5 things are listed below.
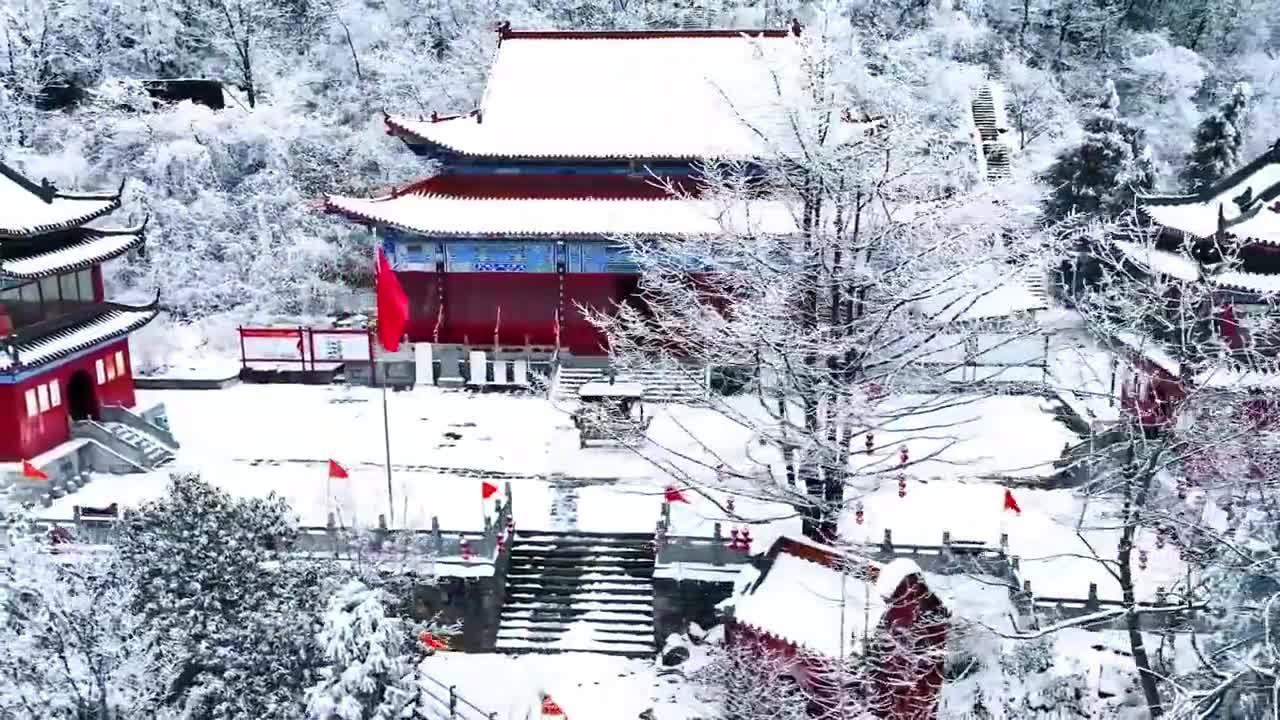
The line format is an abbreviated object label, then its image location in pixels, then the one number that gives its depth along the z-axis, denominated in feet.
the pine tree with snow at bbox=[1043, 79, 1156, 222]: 105.40
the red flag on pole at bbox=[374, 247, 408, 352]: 63.52
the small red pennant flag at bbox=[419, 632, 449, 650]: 52.80
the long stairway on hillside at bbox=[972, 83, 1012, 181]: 129.29
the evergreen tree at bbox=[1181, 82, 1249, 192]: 108.12
